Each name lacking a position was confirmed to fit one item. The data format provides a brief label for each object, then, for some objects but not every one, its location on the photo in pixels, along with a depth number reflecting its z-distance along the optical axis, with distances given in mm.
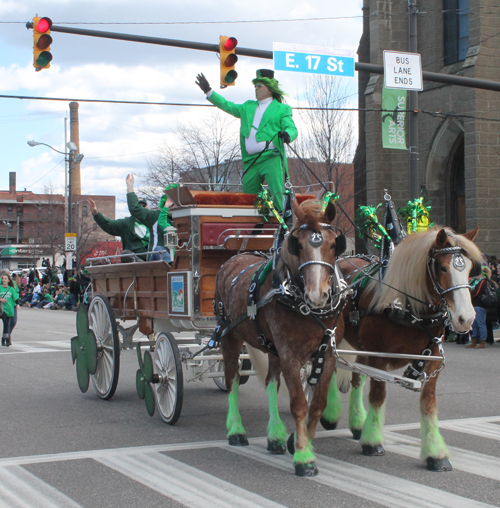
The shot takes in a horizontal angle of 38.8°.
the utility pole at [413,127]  15234
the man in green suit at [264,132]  7453
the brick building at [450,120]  20219
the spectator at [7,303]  15844
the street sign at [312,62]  12914
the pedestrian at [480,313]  14031
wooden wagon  7199
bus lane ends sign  13734
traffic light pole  12469
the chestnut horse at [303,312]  5004
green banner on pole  17094
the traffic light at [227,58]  12823
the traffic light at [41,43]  12359
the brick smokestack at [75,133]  63781
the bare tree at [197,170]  37153
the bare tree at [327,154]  29094
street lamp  34969
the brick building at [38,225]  55781
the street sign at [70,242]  32938
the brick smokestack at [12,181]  97562
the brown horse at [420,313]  5102
